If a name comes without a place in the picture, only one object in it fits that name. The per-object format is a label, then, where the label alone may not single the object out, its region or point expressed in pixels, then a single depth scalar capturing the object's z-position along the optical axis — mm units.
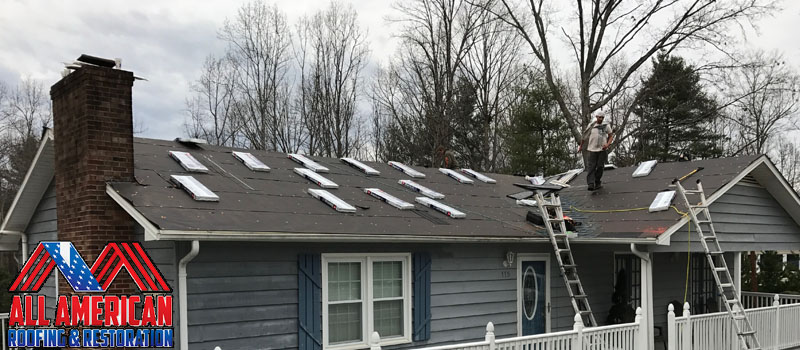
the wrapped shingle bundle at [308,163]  10602
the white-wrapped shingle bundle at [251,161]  9594
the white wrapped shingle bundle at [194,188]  7598
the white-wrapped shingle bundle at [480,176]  13227
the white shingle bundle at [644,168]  12461
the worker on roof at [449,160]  15969
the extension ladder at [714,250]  9734
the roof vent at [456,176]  12648
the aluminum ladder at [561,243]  9781
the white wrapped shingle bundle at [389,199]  9609
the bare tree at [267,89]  27125
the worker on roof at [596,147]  11891
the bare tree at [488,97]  28125
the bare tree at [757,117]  30375
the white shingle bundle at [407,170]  12077
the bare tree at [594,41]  24070
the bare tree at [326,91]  27438
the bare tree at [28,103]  28625
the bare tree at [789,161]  37594
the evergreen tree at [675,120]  31641
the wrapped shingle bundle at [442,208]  9922
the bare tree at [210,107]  28406
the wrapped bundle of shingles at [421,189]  10922
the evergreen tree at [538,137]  25406
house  7301
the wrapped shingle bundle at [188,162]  8641
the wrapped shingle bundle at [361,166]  11328
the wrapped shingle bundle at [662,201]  10450
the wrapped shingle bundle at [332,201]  8688
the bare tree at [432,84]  27125
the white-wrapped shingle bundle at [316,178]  9750
